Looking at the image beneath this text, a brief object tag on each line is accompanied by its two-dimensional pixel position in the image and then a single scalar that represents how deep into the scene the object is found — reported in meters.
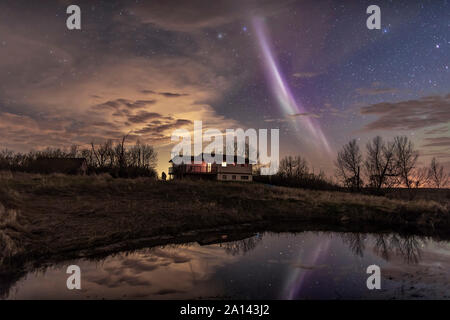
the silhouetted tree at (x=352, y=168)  63.41
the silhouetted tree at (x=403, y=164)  52.17
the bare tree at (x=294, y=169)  88.56
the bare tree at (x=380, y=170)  56.57
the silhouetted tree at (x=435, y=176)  52.15
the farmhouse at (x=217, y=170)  68.54
